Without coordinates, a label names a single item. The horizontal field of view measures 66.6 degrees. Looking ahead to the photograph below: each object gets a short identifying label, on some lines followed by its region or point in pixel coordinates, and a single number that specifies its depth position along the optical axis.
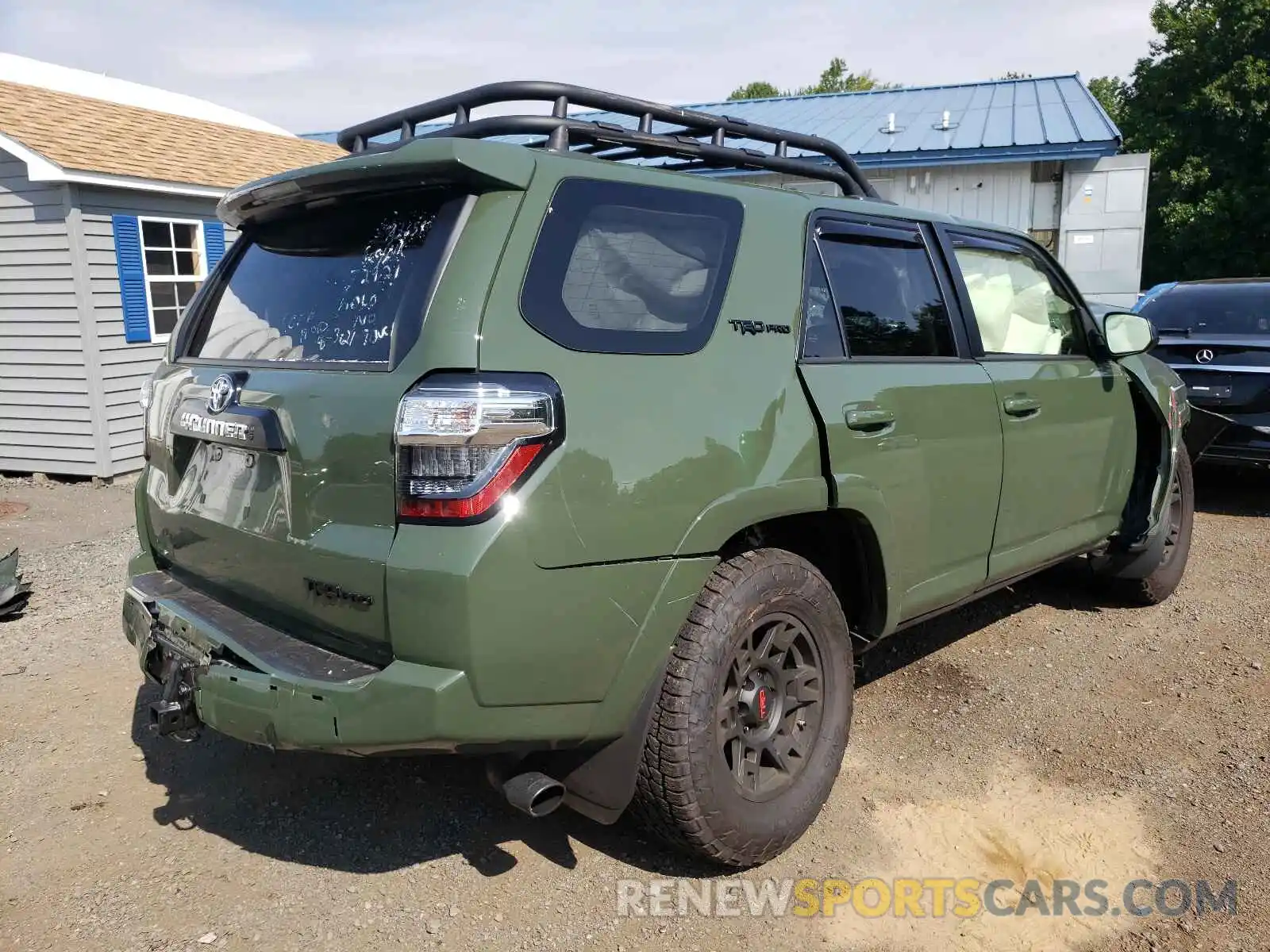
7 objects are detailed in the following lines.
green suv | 2.18
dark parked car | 6.66
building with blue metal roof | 14.23
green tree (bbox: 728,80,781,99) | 60.59
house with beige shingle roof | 8.75
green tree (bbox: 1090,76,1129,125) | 32.50
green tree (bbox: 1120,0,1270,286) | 23.56
